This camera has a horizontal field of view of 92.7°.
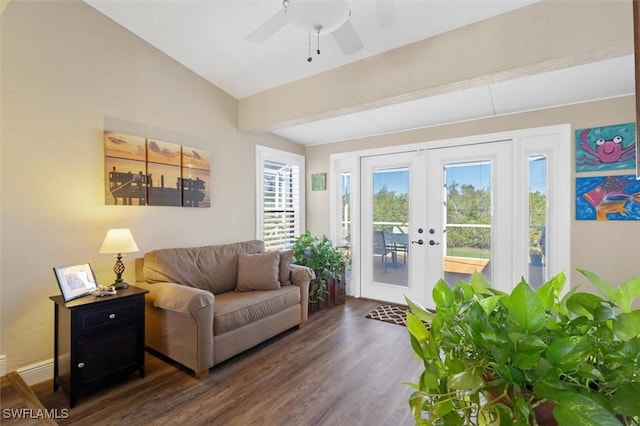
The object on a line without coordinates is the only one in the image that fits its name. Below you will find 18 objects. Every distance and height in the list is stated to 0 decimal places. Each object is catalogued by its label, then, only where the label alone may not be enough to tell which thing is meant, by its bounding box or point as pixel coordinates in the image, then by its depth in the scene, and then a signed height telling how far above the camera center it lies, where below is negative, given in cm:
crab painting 287 +64
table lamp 244 -26
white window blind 423 +25
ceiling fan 162 +111
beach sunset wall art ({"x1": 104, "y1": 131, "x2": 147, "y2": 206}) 274 +42
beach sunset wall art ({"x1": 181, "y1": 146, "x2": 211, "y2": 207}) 334 +41
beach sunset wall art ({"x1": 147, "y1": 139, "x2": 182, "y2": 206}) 304 +42
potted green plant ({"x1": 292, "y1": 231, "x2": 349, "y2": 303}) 406 -65
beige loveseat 243 -81
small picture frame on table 219 -51
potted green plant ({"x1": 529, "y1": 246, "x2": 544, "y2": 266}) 337 -46
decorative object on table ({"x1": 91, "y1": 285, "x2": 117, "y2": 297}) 231 -60
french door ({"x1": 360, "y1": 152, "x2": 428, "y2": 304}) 411 -18
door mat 371 -129
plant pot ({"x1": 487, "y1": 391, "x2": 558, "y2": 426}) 49 -33
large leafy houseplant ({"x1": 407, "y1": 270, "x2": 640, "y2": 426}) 44 -24
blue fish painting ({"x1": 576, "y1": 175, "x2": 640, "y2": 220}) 285 +15
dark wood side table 209 -92
